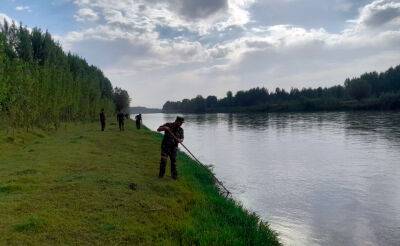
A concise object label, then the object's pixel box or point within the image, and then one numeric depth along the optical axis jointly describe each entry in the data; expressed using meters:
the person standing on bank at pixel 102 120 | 48.27
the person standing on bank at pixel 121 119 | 50.52
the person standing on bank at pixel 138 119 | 58.90
